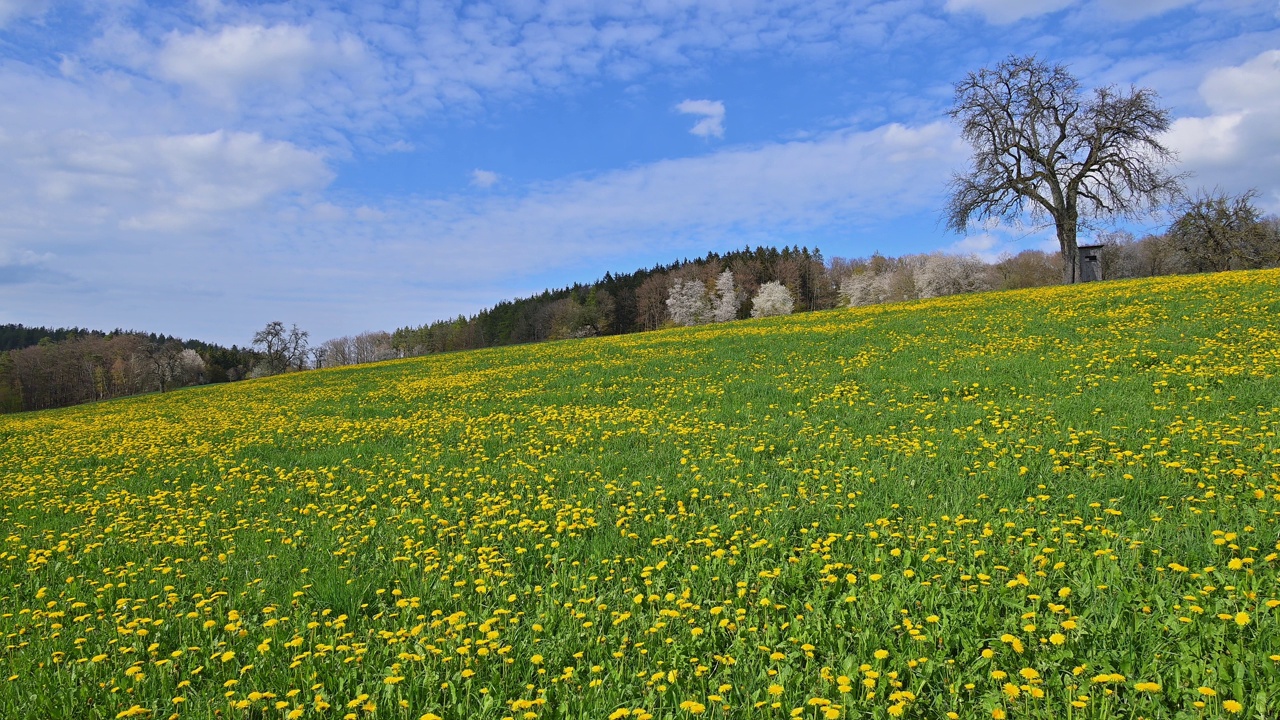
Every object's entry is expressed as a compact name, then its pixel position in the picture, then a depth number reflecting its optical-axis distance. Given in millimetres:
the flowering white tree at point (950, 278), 77812
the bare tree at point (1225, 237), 43406
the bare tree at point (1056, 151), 31938
